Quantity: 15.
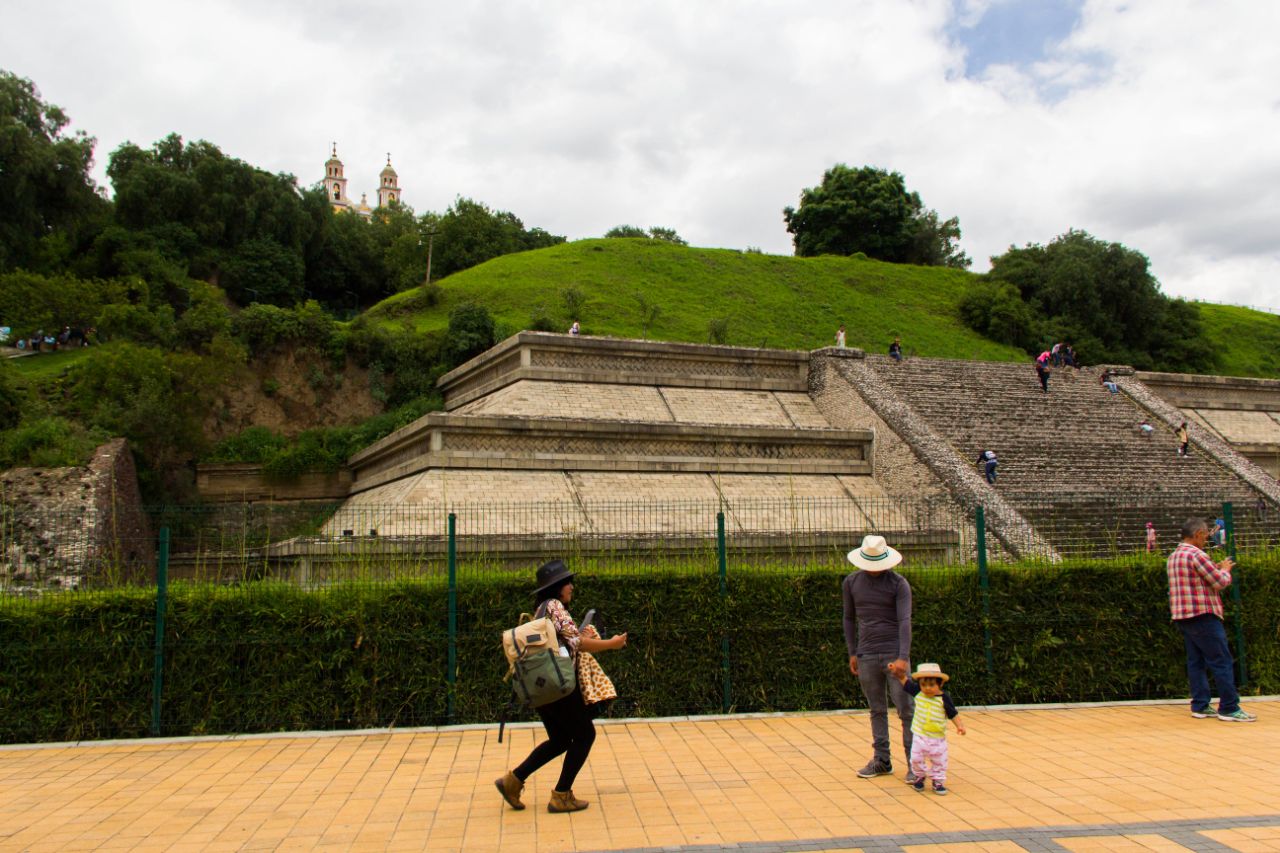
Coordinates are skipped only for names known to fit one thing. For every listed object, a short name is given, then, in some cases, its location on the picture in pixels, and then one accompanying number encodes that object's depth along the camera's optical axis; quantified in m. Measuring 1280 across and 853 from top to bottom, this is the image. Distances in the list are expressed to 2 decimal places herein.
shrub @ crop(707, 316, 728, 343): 29.44
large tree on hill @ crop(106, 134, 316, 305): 34.53
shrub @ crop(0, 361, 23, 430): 18.95
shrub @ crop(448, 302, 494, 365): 24.94
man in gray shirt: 6.52
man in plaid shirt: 8.54
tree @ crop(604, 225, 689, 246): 69.75
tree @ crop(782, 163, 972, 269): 52.31
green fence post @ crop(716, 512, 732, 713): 9.07
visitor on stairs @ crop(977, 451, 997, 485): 19.36
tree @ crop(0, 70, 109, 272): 29.91
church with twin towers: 130.12
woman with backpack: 5.74
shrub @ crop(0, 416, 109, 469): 16.53
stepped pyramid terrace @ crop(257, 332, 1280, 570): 15.94
